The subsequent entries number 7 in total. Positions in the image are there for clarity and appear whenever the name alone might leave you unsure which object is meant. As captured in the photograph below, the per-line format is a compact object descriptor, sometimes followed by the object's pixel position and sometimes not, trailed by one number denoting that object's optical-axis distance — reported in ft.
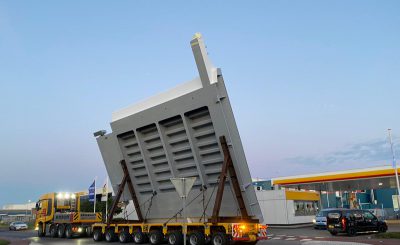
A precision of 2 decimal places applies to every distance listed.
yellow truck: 87.40
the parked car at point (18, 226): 149.05
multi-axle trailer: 49.93
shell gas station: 119.65
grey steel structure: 50.39
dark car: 76.79
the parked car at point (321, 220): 97.52
